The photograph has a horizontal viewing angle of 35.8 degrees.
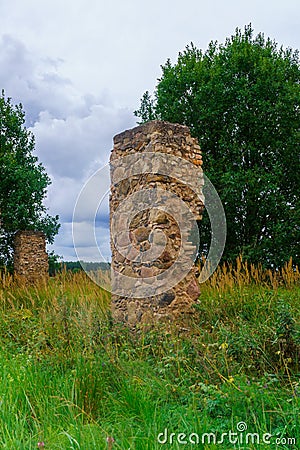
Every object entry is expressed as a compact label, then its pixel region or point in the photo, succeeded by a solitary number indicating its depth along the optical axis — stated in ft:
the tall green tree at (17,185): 48.44
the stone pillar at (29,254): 46.60
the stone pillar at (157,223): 19.02
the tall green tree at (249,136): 40.14
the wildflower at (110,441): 8.14
